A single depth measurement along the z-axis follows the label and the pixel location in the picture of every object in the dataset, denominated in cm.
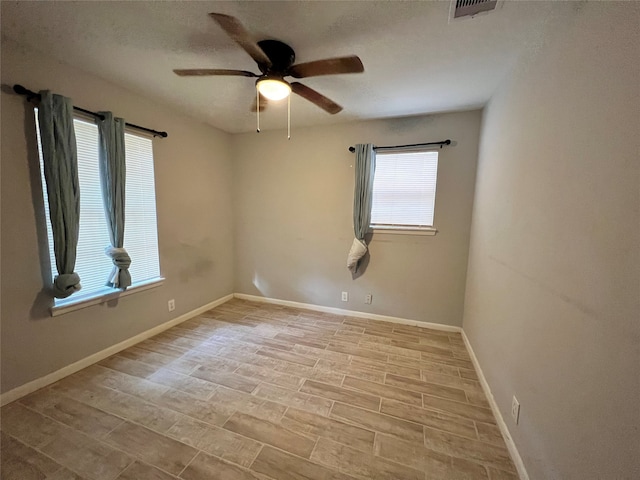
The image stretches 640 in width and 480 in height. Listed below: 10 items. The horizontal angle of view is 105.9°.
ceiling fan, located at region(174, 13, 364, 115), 145
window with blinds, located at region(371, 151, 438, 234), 281
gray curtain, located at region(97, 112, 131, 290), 208
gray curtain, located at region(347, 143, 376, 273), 288
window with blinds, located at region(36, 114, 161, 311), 201
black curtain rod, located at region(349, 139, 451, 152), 265
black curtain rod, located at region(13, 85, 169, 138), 162
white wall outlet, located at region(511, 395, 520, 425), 139
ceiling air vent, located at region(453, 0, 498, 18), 123
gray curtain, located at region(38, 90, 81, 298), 172
